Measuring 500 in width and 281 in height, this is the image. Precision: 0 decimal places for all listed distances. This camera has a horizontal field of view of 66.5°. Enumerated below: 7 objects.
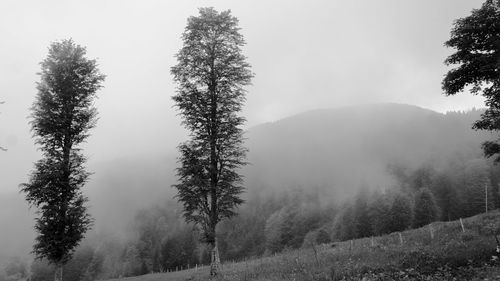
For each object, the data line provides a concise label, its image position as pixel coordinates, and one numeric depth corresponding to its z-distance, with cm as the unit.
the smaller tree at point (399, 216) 10738
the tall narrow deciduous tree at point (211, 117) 2447
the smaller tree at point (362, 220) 11650
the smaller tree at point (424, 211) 10975
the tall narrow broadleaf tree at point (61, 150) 2353
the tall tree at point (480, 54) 1816
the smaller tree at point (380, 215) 10931
